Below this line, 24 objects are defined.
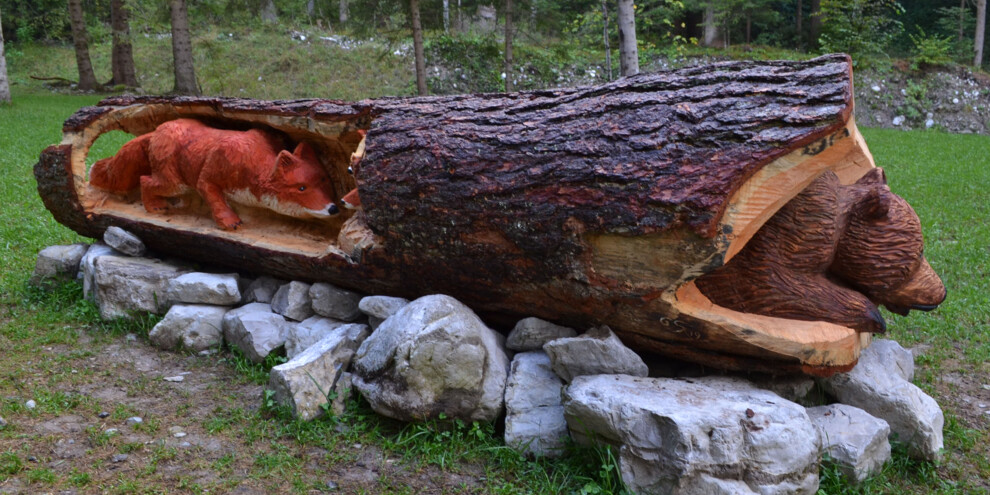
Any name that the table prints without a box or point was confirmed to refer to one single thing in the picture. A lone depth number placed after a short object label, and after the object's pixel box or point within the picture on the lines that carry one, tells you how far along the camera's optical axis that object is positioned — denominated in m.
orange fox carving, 4.44
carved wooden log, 2.81
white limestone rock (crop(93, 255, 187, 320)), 4.63
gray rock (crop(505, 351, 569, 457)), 3.16
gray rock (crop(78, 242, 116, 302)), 4.77
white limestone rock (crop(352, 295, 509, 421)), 3.24
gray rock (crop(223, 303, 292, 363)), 4.11
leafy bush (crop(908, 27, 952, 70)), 16.75
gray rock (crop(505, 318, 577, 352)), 3.50
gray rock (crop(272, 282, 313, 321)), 4.26
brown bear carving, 3.32
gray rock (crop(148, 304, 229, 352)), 4.32
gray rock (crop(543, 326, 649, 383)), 3.16
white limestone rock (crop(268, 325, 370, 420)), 3.40
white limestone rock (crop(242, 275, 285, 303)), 4.54
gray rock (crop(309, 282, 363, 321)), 4.16
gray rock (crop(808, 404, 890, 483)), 2.96
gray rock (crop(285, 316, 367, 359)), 4.04
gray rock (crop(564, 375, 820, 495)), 2.66
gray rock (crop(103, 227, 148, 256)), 4.81
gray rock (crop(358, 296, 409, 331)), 3.78
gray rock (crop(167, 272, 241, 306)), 4.43
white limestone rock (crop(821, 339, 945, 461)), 3.20
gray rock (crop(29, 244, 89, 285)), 5.21
